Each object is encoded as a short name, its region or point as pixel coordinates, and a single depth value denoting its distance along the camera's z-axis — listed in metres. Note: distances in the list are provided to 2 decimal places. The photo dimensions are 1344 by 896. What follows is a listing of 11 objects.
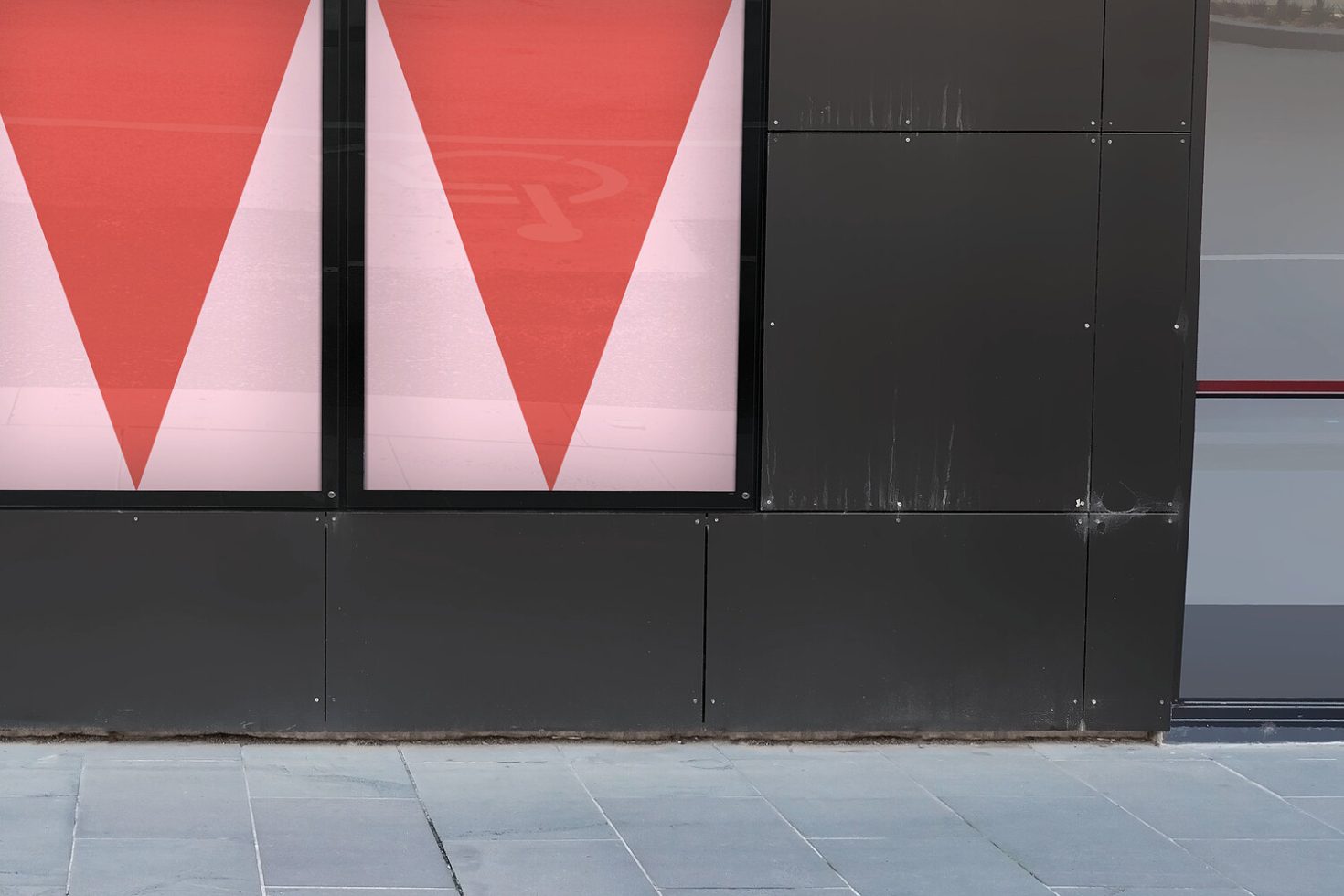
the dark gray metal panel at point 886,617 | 6.38
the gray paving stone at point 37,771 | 5.54
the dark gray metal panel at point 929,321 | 6.26
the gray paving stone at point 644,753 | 6.20
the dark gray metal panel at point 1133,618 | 6.46
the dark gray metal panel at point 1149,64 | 6.24
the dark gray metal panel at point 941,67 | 6.20
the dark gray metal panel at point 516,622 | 6.23
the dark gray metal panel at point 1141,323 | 6.31
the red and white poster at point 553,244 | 6.18
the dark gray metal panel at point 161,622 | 6.10
